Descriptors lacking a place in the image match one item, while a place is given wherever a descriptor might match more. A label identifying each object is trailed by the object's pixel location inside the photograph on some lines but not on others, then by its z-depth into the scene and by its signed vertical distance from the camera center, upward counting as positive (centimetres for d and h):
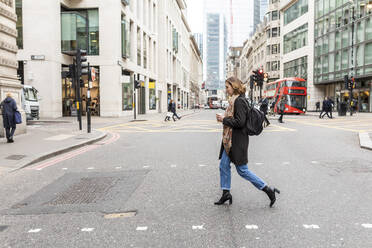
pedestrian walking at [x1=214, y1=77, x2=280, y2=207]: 402 -35
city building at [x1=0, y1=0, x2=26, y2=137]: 1181 +187
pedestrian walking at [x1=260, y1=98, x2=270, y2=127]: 1939 +12
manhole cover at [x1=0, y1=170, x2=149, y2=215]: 427 -132
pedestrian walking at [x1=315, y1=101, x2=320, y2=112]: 4616 +20
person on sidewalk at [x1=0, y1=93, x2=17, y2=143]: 1035 -22
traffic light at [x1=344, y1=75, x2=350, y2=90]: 3038 +236
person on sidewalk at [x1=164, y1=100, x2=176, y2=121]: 2284 -42
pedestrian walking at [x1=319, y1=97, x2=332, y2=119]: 2609 +15
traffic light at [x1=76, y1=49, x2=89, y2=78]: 1396 +190
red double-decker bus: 3434 +138
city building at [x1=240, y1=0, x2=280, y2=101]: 6431 +1325
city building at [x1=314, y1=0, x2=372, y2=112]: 3594 +702
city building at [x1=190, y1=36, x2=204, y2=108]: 9598 +1267
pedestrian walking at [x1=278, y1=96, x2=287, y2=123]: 2095 -7
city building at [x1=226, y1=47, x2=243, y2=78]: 14514 +2232
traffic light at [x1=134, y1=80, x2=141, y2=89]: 2441 +169
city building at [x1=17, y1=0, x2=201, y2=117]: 2547 +491
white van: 1936 +31
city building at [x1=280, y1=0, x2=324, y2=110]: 4734 +1013
